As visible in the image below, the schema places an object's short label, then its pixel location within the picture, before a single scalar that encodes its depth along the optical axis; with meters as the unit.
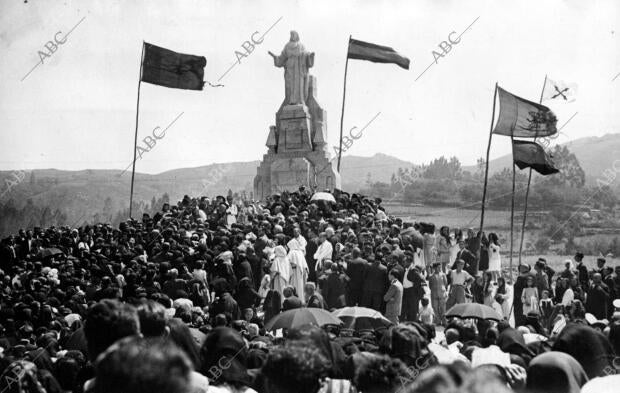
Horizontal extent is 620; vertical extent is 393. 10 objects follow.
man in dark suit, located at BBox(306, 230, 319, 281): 16.77
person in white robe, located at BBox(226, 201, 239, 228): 21.49
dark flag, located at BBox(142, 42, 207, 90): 24.66
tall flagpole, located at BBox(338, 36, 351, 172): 27.88
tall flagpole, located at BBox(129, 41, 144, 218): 23.03
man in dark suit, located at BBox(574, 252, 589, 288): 15.39
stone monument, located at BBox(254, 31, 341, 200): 30.83
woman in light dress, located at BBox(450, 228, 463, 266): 17.77
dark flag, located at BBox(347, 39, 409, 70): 27.41
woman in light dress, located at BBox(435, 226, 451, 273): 17.70
